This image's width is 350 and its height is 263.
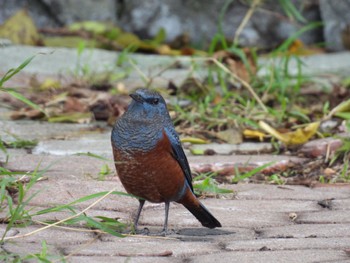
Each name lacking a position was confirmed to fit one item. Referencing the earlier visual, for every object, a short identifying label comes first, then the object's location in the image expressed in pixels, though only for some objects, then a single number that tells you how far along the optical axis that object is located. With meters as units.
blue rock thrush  7.87
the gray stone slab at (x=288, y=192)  9.46
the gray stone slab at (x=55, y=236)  7.17
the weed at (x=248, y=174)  9.85
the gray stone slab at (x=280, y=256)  6.72
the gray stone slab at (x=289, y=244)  7.16
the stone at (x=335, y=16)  17.58
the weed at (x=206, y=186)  9.05
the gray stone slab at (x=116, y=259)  6.61
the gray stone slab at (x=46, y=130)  11.62
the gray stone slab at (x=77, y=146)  10.84
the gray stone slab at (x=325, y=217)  8.34
